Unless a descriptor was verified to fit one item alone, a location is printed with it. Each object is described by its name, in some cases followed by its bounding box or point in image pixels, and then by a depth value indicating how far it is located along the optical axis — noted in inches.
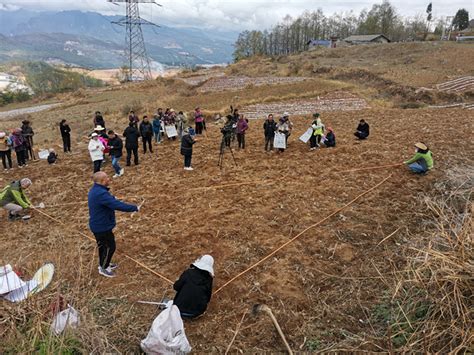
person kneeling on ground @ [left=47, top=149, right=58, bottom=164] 462.9
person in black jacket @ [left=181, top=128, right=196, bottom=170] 388.2
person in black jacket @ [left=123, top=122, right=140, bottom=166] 409.7
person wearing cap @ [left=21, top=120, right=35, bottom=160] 460.4
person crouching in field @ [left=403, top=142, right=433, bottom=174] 337.6
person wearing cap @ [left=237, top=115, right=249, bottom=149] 465.1
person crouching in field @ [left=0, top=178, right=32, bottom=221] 289.4
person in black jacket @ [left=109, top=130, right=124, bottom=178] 390.0
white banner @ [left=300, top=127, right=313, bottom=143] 453.7
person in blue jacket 199.8
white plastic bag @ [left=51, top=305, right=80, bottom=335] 136.4
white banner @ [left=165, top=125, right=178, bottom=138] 546.6
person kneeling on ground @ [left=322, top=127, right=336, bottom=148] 454.0
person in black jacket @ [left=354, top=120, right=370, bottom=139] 470.3
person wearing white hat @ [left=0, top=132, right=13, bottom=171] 430.9
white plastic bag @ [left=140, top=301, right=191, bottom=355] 148.8
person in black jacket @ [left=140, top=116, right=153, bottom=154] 466.6
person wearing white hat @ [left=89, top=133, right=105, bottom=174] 390.0
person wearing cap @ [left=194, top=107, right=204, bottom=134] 575.0
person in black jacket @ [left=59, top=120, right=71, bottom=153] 487.0
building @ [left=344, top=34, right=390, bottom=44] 2576.3
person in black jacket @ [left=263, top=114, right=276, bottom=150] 448.8
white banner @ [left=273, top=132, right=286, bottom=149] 443.1
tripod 411.4
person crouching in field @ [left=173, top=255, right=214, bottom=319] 177.6
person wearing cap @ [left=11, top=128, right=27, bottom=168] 431.0
